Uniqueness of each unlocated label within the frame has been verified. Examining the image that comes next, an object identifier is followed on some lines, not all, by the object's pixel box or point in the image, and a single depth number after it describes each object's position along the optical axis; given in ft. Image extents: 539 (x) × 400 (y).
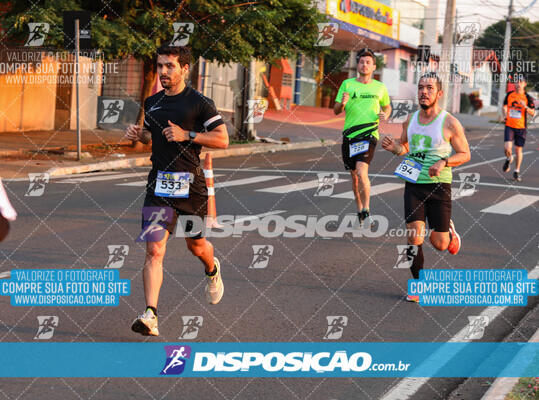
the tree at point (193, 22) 61.05
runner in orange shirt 55.88
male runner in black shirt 19.89
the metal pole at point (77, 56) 55.36
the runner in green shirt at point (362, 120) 34.12
